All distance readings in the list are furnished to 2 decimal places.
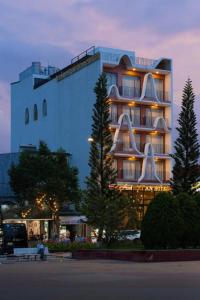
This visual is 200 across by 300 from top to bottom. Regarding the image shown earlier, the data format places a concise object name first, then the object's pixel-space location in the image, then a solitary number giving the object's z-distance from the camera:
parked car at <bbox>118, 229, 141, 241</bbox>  42.91
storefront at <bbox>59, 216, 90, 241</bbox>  56.28
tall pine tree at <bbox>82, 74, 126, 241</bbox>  43.06
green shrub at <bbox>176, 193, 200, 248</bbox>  33.94
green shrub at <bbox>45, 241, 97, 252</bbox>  42.55
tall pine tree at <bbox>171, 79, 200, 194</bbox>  48.53
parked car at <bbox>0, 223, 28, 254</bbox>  42.75
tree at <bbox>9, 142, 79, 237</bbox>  53.31
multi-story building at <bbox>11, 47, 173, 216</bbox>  62.75
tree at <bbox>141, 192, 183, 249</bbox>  33.19
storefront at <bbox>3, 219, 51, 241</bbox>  51.72
